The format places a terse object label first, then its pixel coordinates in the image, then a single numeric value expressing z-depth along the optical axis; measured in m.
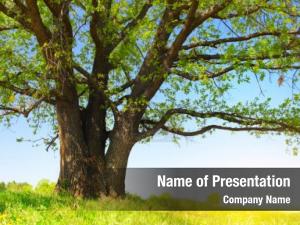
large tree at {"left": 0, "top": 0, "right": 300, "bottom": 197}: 15.80
